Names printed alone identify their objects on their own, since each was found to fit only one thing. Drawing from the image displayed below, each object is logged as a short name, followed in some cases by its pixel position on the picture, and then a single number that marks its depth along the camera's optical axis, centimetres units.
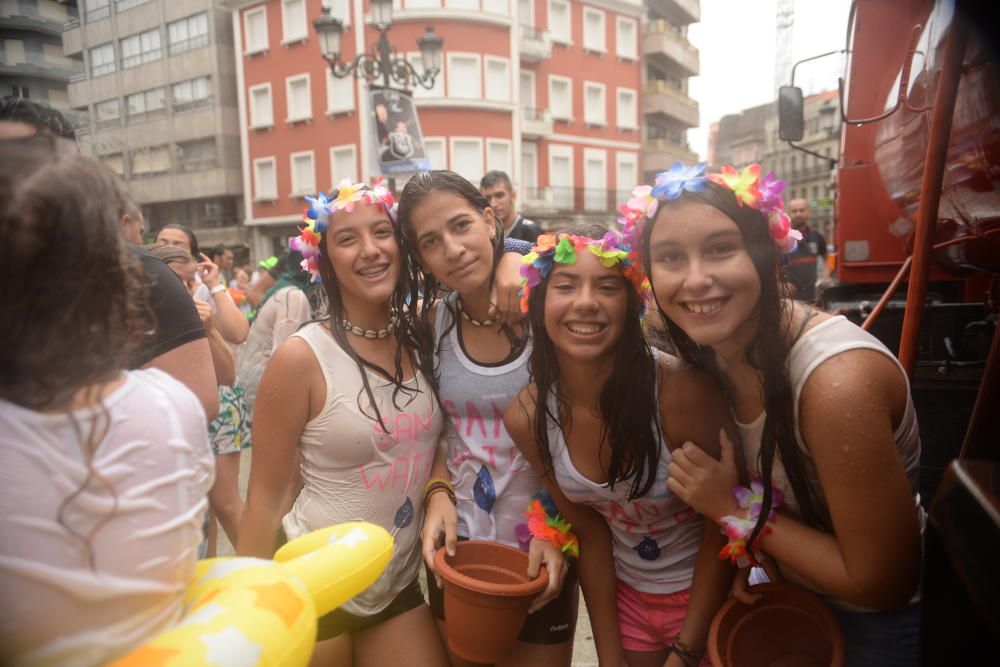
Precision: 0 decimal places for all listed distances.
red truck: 102
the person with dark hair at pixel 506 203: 504
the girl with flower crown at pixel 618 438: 171
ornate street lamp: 713
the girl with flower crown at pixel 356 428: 178
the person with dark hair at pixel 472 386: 196
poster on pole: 559
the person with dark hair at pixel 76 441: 60
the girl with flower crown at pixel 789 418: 128
